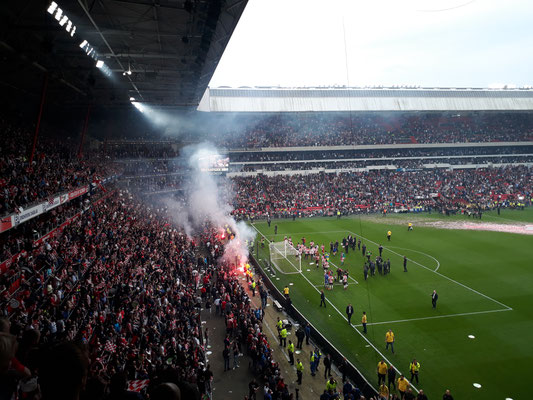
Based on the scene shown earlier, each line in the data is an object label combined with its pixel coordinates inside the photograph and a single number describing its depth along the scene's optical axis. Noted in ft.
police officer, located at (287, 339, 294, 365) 47.36
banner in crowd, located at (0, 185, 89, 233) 47.17
